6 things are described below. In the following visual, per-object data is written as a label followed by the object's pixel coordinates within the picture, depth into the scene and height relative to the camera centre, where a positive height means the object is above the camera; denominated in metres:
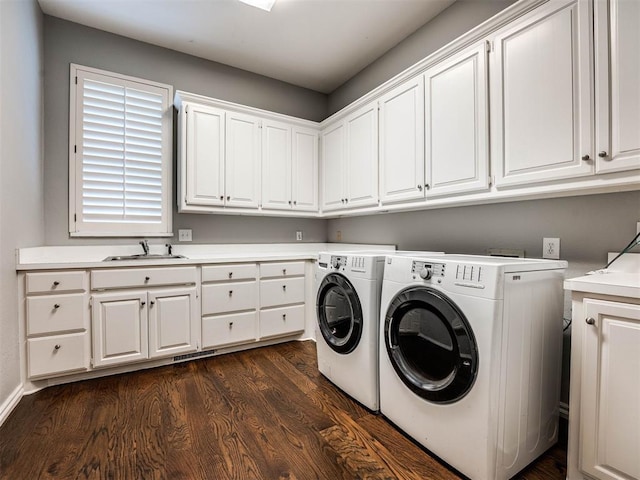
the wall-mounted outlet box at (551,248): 1.72 -0.04
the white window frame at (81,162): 2.51 +0.67
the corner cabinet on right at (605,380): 1.09 -0.52
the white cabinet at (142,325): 2.19 -0.64
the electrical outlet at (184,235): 2.92 +0.05
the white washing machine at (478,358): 1.24 -0.52
